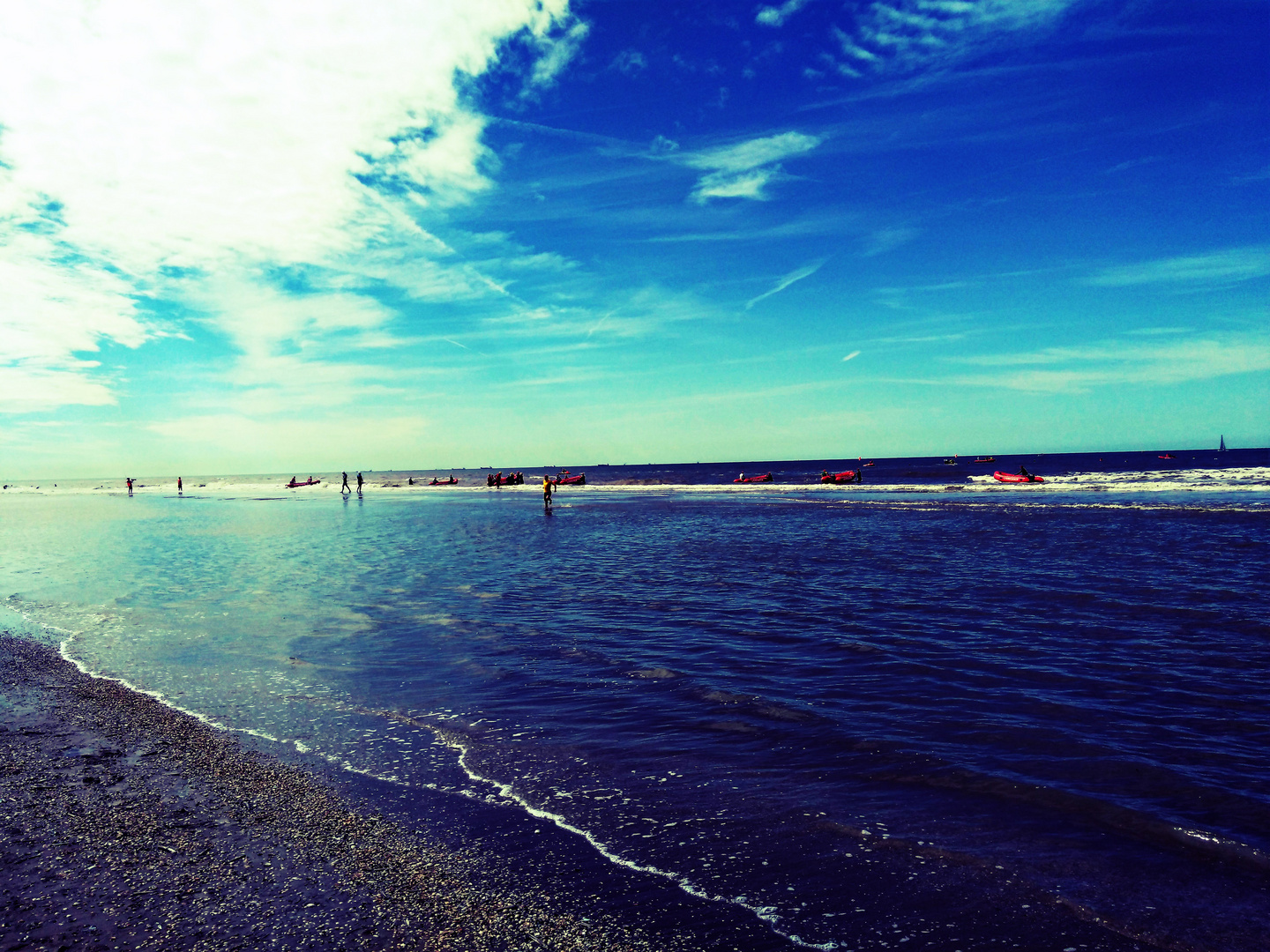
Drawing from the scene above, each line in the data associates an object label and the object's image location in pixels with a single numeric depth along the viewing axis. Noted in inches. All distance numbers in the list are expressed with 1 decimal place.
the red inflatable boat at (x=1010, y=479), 2564.0
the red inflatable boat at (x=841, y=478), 3127.7
